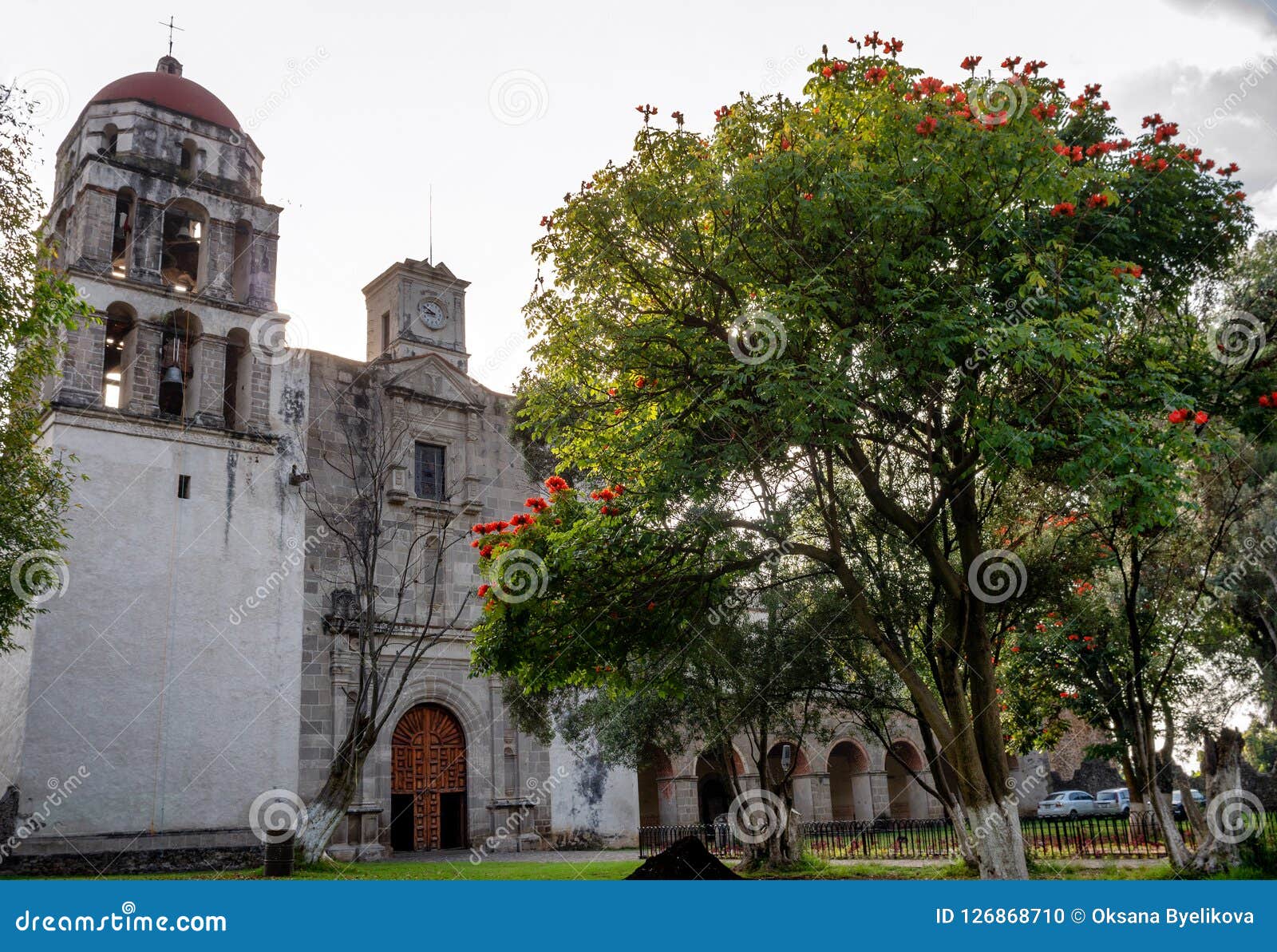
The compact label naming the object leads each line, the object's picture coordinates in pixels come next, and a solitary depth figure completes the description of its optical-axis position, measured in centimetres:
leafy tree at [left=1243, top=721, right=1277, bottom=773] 3769
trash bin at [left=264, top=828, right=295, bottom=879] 1484
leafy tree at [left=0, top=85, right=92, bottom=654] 1141
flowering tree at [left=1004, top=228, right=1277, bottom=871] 1182
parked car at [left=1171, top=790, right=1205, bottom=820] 2702
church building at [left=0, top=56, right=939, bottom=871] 1831
